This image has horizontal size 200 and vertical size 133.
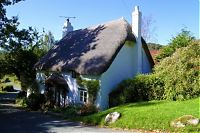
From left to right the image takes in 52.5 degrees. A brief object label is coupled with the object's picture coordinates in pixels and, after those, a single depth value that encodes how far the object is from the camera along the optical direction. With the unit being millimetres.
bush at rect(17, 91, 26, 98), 24961
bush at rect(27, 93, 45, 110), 18462
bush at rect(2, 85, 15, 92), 39912
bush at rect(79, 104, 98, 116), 14522
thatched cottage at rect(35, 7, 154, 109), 15803
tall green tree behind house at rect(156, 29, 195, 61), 20746
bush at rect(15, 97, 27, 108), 20427
